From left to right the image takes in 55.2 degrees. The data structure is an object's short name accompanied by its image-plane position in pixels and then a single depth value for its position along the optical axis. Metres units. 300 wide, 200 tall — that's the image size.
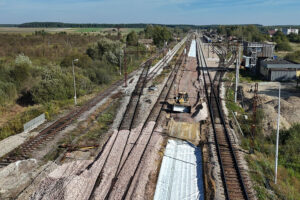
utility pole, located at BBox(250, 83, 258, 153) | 18.23
